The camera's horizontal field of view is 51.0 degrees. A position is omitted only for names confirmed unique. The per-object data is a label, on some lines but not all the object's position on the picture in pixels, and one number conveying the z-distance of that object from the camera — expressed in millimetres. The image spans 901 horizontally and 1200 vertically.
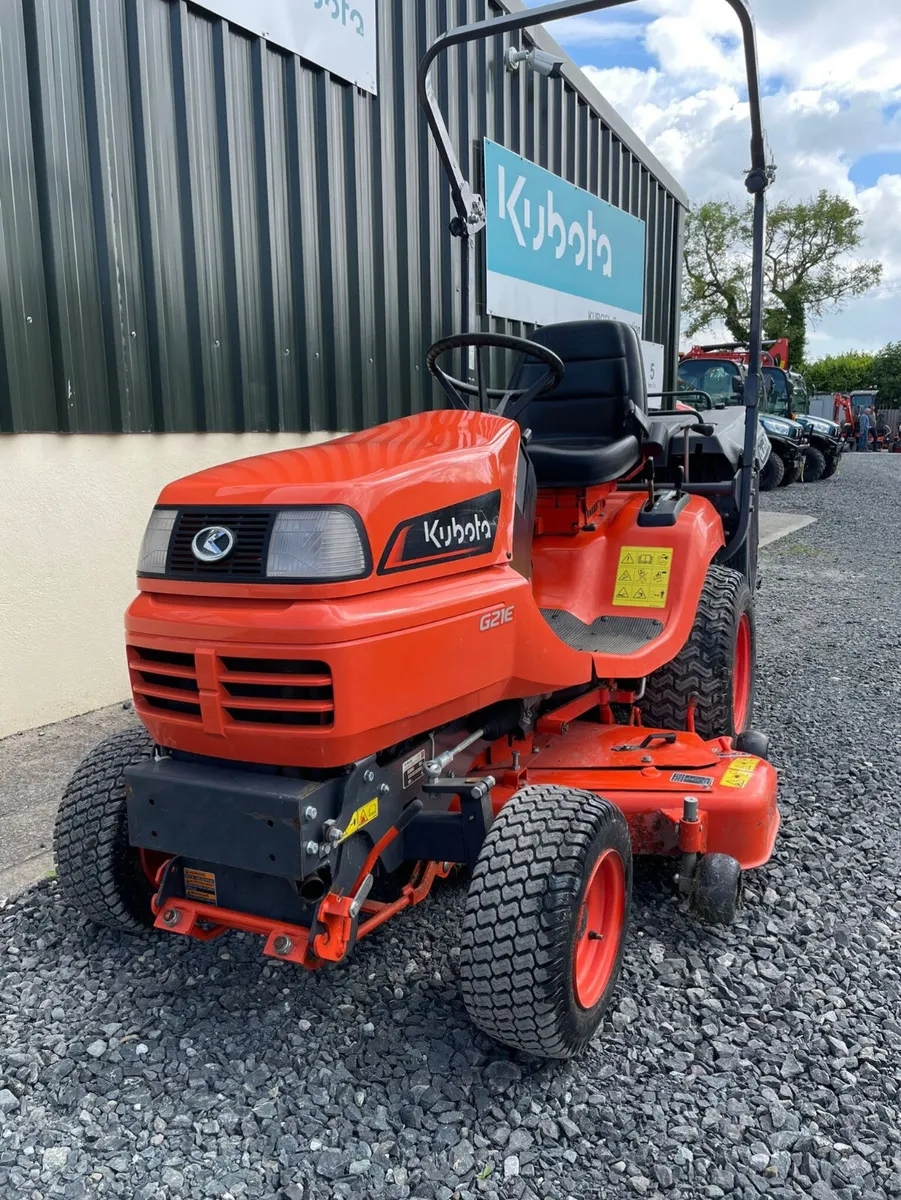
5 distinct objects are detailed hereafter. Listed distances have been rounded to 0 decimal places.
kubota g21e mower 1867
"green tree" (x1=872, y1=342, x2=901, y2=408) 39031
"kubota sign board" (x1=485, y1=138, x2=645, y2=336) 7000
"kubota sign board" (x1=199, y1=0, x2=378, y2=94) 4703
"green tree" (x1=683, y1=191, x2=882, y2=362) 36219
